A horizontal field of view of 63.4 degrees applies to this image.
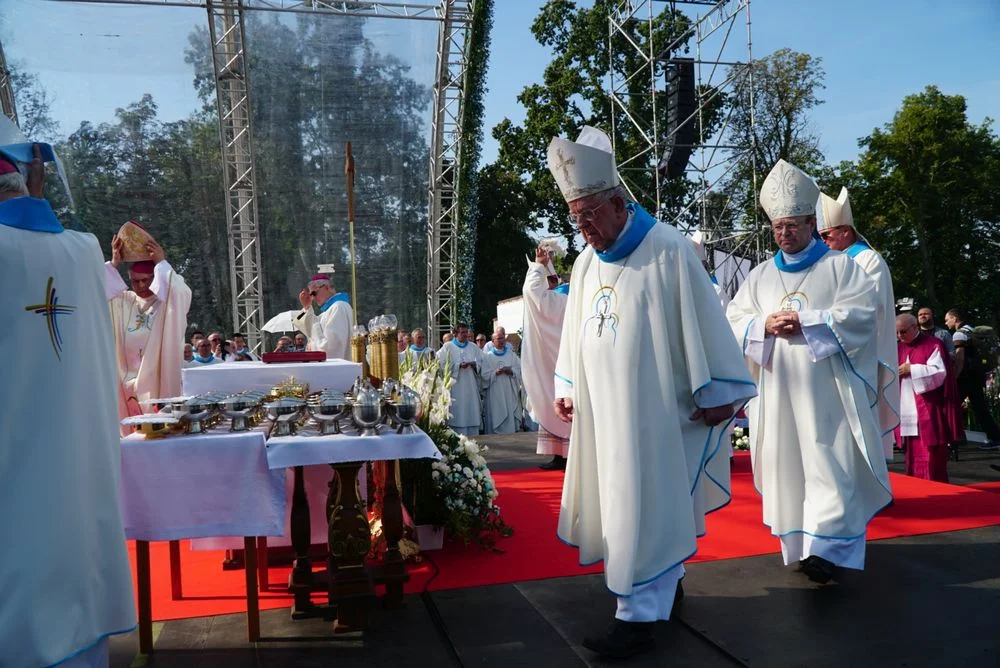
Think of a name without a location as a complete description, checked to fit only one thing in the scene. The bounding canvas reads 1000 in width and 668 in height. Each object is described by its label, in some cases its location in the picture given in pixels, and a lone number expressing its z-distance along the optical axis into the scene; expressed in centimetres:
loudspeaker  1838
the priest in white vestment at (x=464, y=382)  1446
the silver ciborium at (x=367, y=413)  398
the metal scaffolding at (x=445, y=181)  1542
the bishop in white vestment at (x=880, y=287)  588
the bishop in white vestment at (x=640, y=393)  371
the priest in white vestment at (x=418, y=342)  1384
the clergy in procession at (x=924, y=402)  806
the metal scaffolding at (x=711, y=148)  1830
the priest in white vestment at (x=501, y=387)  1505
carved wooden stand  413
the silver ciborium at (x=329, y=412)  399
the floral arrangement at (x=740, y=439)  923
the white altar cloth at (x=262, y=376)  507
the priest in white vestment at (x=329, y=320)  805
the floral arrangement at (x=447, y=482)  540
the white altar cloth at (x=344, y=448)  373
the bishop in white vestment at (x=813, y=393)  474
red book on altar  531
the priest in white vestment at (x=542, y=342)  862
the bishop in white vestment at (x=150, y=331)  638
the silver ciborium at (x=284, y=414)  397
